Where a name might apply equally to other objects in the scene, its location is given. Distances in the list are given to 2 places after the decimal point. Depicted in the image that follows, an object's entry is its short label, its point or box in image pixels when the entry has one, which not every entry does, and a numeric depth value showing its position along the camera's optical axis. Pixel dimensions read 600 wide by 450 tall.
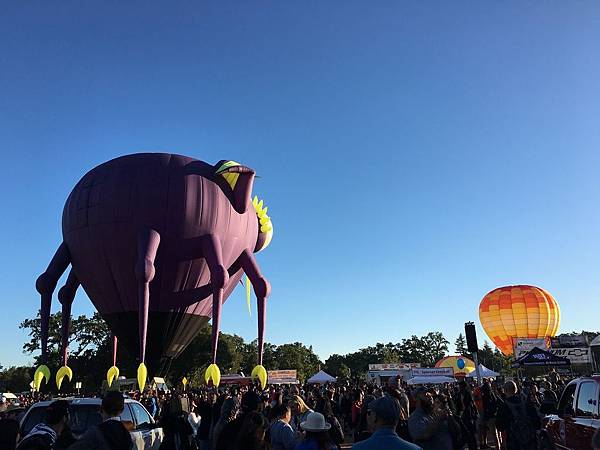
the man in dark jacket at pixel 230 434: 3.38
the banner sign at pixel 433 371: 41.12
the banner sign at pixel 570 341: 42.99
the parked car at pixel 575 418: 6.95
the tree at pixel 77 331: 57.09
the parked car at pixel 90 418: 7.05
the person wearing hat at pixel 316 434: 3.85
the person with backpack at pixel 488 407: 13.09
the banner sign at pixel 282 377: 38.25
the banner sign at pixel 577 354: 37.00
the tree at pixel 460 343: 143.71
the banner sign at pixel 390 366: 48.41
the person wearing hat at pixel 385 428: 2.91
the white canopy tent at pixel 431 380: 28.03
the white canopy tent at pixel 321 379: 35.10
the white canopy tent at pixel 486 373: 32.67
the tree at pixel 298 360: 86.50
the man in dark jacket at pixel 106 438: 3.46
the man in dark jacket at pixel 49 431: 4.22
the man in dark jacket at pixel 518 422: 7.59
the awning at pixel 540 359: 22.79
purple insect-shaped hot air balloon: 22.61
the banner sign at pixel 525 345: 35.00
